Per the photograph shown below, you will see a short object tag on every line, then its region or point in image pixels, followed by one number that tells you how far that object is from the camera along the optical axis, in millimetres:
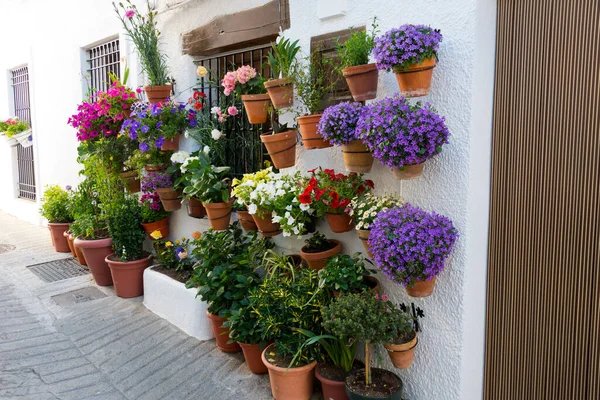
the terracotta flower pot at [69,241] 7258
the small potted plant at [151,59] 5520
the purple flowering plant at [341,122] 3262
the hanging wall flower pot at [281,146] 4027
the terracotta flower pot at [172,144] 5382
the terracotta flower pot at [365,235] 3339
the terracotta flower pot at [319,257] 3812
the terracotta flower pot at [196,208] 5086
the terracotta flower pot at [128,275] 5688
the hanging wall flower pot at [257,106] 4301
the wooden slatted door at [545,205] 2719
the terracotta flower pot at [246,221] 4480
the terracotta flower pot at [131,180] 6102
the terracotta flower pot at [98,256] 6043
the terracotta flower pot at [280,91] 3973
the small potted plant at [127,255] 5707
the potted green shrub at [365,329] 3062
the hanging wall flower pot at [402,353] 3111
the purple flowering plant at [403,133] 2869
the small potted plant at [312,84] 3860
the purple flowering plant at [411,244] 2854
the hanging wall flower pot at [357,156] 3365
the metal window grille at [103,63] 7047
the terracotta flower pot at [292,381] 3457
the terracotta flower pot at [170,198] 5410
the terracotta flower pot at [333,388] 3389
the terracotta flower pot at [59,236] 7597
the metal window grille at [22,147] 10203
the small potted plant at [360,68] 3314
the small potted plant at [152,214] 5820
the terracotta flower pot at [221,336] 4285
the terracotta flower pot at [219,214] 4687
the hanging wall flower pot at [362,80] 3303
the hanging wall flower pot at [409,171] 3055
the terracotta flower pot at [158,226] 5840
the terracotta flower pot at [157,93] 5488
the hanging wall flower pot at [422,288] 3037
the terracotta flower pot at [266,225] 4117
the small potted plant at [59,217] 7625
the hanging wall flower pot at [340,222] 3662
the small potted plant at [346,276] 3434
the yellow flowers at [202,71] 4980
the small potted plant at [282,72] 3912
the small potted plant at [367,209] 3322
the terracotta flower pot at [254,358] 3904
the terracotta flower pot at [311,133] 3672
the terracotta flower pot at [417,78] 2955
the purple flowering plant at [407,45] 2871
